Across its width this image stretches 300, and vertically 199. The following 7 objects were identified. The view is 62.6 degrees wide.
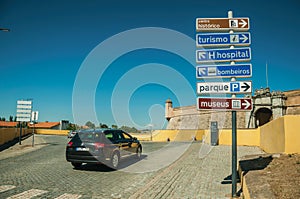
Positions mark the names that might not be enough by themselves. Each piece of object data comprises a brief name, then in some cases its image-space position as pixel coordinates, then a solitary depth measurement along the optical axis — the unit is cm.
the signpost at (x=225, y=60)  622
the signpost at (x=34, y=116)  2022
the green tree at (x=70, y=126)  8325
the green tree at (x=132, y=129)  5793
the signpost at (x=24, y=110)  2014
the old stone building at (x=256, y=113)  3912
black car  938
